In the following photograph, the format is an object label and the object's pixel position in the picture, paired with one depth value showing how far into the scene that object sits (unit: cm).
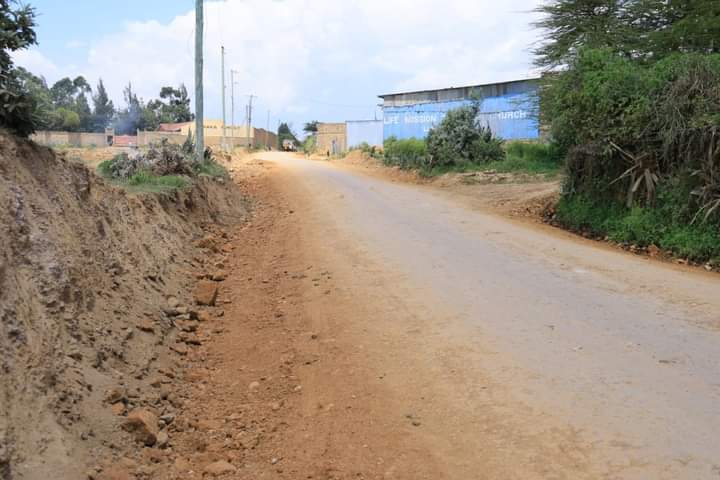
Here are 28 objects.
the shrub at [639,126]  1081
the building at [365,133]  4812
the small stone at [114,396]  439
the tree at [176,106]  8674
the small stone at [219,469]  388
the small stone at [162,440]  416
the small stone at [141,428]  412
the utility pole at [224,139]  5634
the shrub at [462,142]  2653
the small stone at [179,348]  601
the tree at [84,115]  6800
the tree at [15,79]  595
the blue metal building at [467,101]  3234
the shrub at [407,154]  2847
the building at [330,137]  6158
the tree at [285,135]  10659
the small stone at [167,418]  454
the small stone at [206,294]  773
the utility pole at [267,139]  9001
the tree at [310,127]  9358
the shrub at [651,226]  1037
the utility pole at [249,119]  7821
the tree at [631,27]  1633
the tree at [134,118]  7294
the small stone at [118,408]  430
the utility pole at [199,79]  1870
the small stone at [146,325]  592
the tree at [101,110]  7162
